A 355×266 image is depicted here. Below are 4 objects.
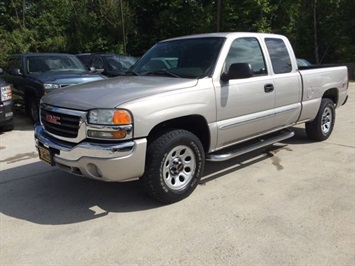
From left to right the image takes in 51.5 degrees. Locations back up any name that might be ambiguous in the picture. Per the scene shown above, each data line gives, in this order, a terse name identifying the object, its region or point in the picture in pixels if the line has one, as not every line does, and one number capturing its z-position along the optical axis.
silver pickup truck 3.64
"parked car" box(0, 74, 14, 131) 7.58
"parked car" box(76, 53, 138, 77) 10.91
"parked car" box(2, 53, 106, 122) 8.21
